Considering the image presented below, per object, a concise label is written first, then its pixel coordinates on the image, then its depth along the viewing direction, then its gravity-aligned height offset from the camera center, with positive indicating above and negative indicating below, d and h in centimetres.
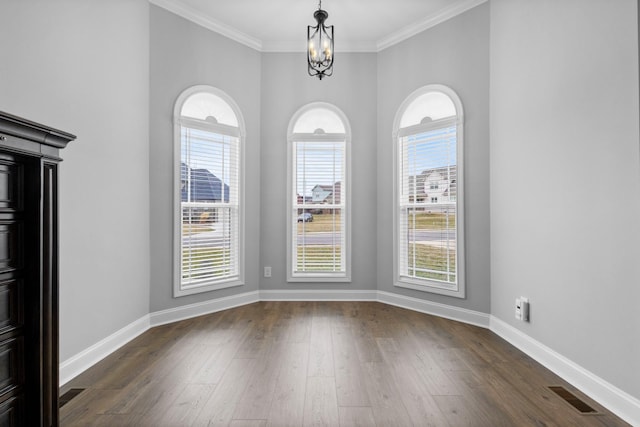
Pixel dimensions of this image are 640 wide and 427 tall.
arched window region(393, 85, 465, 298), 365 +27
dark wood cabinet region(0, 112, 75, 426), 146 -25
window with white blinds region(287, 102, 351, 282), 437 +13
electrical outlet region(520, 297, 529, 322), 282 -79
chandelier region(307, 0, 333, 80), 296 +144
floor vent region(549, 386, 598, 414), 200 -115
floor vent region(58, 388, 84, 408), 206 -113
